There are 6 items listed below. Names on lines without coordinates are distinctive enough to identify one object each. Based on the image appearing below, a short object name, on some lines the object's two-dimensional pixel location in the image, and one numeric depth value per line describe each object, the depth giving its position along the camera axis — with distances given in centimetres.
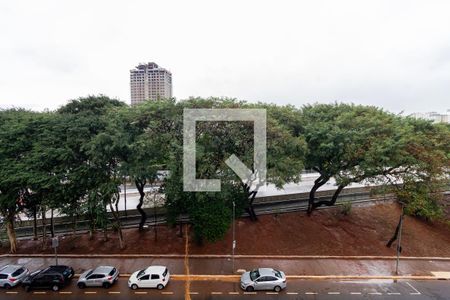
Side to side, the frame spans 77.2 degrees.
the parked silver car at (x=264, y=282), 1335
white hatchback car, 1354
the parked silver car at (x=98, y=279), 1373
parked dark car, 1366
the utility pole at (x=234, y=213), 1617
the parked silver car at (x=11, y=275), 1386
